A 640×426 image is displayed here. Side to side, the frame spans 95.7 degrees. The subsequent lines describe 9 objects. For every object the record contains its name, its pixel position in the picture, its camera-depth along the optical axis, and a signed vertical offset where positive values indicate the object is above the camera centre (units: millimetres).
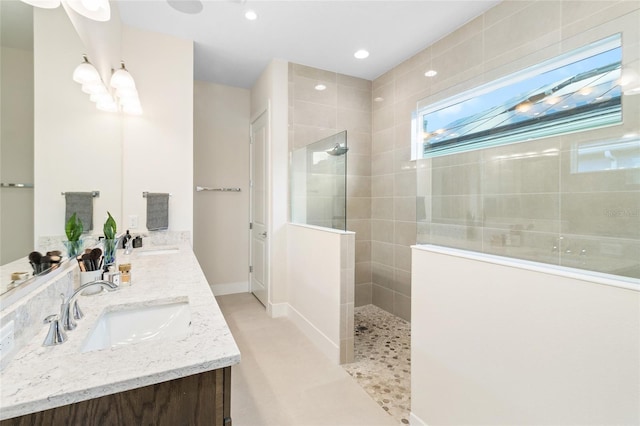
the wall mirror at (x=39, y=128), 826 +317
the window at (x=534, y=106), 1087 +501
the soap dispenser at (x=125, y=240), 2270 -216
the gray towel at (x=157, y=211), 2553 +13
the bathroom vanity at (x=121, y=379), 650 -399
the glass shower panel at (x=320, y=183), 2447 +290
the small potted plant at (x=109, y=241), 1629 -165
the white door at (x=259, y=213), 3463 -5
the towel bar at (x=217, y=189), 3768 +314
